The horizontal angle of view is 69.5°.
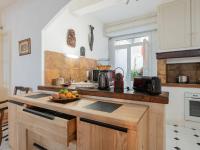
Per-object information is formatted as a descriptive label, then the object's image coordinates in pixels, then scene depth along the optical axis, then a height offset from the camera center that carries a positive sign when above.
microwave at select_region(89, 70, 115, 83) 1.85 -0.01
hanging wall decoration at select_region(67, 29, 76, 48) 3.39 +0.87
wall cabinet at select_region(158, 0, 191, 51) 3.06 +1.09
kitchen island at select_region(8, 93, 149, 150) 0.98 -0.41
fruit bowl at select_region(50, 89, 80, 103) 1.51 -0.24
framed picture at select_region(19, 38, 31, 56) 2.84 +0.56
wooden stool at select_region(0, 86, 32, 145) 2.76 -0.32
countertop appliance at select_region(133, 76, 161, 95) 1.34 -0.11
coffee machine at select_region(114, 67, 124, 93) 1.57 -0.09
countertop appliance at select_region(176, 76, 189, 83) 3.37 -0.12
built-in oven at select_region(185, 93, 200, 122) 2.84 -0.66
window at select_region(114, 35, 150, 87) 4.38 +0.62
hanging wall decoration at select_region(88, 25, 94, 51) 4.10 +1.07
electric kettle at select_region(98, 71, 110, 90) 1.73 -0.08
